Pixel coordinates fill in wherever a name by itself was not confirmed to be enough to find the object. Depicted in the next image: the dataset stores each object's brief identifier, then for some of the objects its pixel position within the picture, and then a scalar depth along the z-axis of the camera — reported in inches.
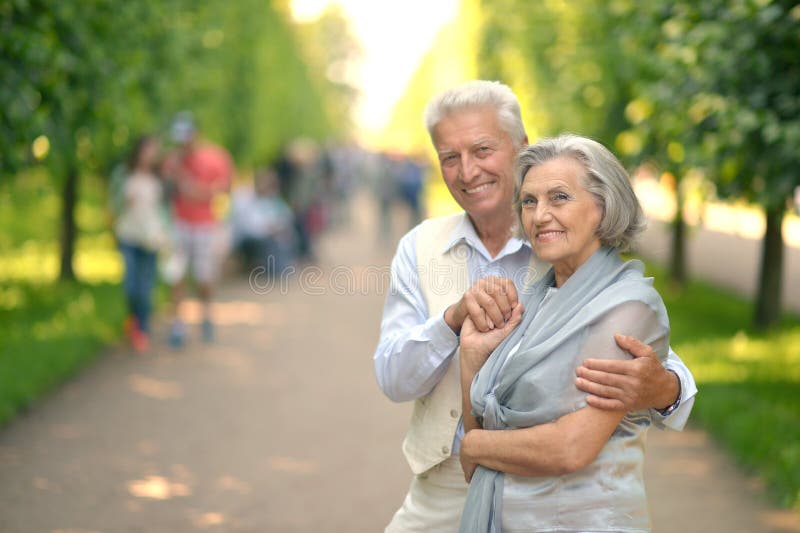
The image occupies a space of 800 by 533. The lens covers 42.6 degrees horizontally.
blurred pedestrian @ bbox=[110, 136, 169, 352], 398.0
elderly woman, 91.4
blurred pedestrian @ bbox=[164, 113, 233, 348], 420.8
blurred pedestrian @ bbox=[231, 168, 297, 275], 674.8
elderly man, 107.4
